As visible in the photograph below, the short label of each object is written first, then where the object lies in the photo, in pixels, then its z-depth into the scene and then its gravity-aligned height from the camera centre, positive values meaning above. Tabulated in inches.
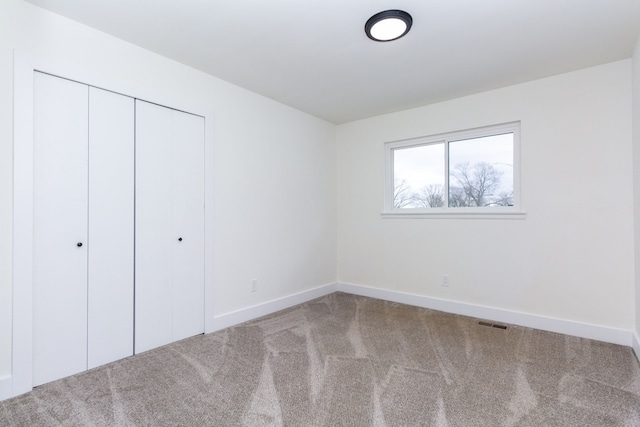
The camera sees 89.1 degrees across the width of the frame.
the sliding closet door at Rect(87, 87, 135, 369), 89.0 -4.2
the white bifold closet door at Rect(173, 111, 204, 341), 107.7 -4.1
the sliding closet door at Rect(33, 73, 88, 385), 79.8 -4.4
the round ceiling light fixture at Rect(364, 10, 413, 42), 79.4 +48.2
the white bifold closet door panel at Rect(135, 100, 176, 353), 98.7 -4.9
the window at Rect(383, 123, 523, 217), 128.8 +17.3
